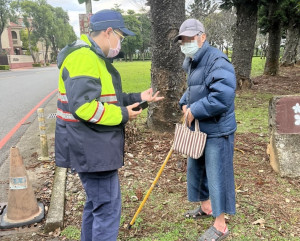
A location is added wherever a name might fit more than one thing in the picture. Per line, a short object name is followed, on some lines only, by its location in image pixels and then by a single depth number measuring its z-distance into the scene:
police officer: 2.00
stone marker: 3.97
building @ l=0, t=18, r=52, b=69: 52.02
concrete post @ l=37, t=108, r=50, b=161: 4.96
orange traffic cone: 3.25
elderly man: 2.53
